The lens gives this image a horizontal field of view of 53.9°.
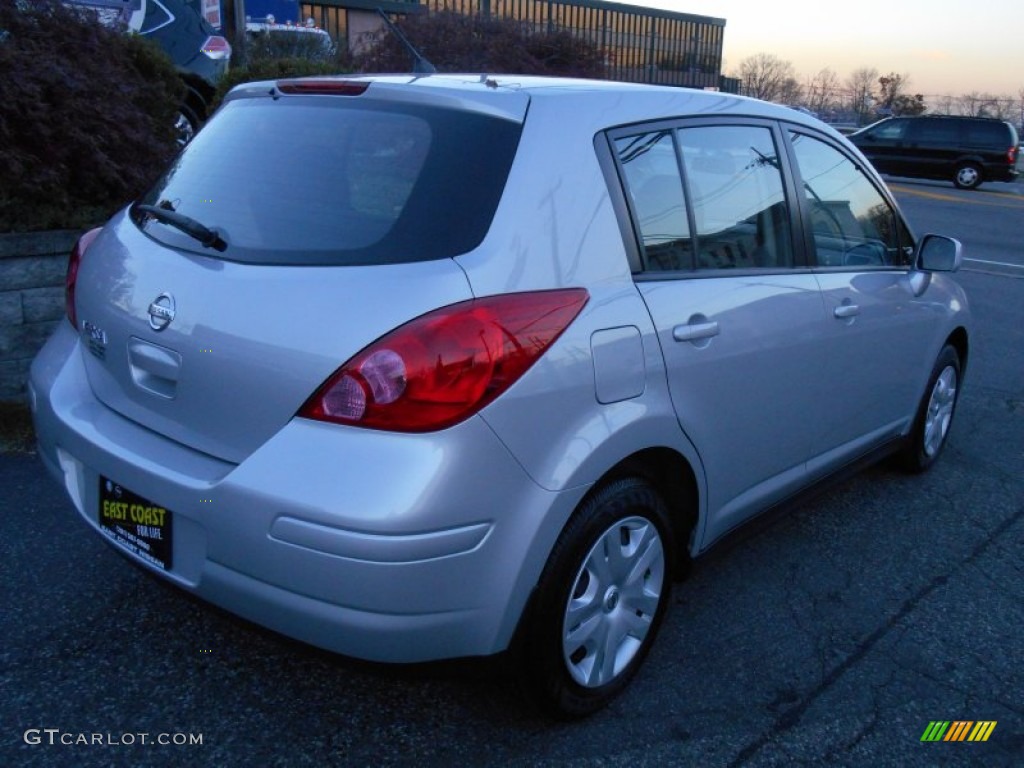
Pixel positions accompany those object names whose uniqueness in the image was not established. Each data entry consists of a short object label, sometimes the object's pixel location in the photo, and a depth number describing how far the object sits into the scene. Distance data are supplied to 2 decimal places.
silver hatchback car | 2.32
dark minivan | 25.81
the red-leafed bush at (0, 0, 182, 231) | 5.21
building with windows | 68.62
